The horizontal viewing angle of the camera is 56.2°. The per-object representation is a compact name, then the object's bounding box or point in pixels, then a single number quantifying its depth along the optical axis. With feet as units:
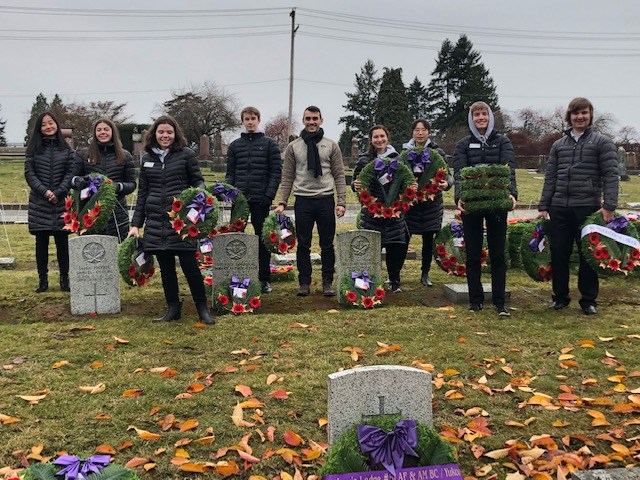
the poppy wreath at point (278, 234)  21.95
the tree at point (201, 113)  157.38
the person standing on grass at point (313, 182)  21.62
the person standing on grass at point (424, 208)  23.76
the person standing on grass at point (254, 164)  22.26
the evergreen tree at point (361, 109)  208.36
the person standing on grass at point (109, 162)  21.93
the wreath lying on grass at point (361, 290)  20.80
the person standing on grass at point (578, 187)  18.70
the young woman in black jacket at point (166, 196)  18.15
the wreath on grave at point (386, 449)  8.40
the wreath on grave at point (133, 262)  19.61
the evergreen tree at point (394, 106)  169.89
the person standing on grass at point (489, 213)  19.53
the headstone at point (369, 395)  9.05
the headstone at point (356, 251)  21.34
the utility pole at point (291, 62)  115.09
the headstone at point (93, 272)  19.65
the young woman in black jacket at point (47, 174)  22.25
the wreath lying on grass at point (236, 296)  20.18
